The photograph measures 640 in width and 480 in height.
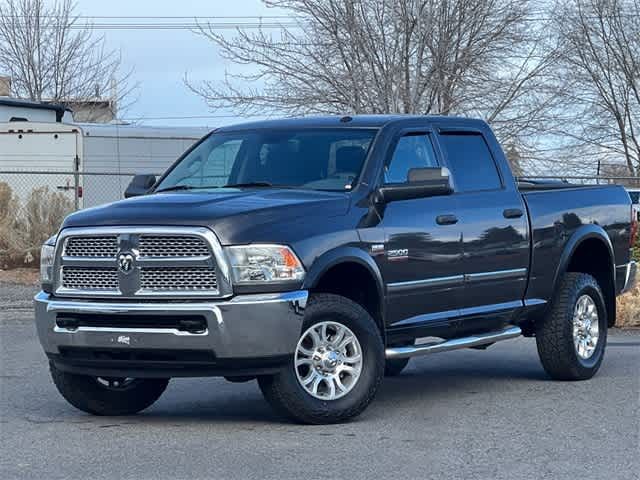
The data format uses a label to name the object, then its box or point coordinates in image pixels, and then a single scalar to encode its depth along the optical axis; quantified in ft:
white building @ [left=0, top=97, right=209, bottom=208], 88.12
